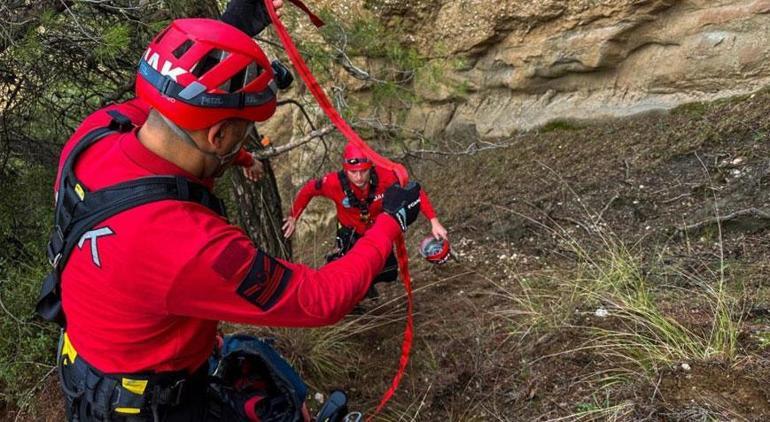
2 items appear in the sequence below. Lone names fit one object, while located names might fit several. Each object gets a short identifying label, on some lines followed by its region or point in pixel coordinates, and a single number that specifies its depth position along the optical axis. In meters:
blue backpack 2.72
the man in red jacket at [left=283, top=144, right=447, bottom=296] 4.57
